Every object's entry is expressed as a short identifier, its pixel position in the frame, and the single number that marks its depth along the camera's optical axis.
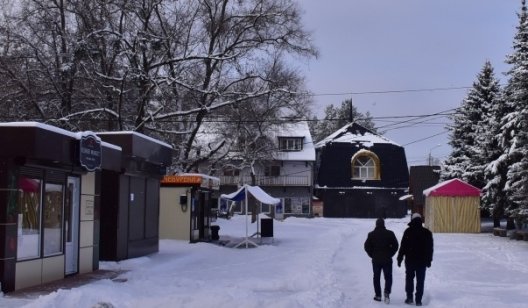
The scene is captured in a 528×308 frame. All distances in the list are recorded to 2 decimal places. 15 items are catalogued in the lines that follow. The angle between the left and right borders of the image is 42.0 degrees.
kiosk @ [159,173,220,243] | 27.48
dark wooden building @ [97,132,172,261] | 19.33
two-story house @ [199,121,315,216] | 73.50
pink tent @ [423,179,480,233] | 39.38
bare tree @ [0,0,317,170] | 28.59
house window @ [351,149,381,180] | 74.38
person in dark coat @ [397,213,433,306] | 12.55
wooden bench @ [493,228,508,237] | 36.12
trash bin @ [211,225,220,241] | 30.33
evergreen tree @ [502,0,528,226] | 29.08
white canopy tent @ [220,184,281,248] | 27.97
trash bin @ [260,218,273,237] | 30.25
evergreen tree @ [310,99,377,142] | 114.82
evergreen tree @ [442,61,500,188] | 41.86
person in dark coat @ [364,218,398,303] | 12.91
